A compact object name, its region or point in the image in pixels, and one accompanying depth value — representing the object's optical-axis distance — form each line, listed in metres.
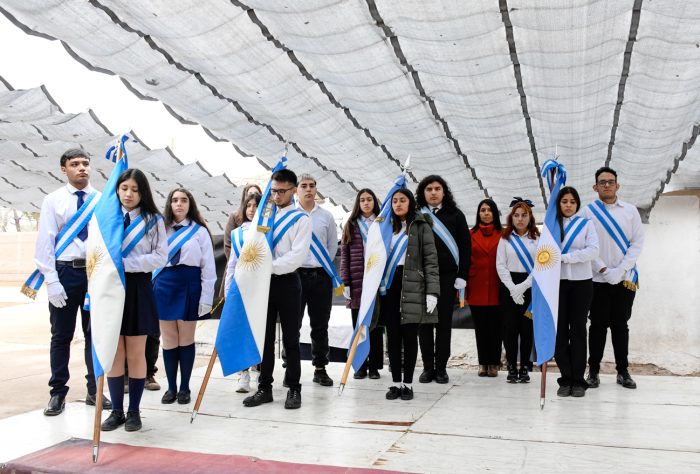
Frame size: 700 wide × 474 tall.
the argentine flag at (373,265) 4.85
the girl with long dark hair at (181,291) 4.64
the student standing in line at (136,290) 3.84
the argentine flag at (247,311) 4.25
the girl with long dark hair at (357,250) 5.48
